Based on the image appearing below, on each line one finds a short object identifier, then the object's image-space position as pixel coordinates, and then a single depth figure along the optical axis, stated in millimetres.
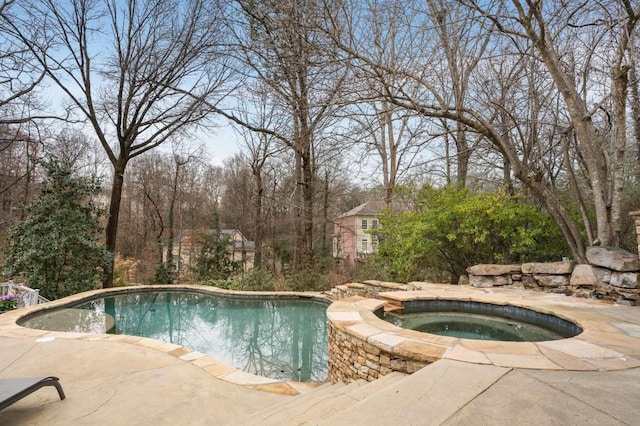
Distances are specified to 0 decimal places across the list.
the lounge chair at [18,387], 1923
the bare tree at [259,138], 11133
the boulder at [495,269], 6028
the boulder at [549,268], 5430
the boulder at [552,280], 5434
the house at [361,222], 23109
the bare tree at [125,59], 8898
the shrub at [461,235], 6219
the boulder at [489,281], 6098
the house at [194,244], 12508
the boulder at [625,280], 4488
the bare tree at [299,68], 5574
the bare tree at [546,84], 4992
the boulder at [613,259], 4508
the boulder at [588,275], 4945
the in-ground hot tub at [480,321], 3863
